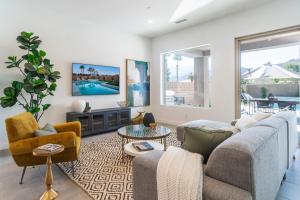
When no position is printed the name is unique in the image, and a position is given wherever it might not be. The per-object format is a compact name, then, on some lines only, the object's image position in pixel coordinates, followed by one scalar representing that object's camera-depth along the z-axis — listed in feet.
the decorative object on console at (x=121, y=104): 17.45
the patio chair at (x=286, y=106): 12.30
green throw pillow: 4.61
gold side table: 6.06
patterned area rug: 6.71
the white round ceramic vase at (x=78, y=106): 14.11
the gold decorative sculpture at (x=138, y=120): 17.10
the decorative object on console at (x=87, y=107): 14.68
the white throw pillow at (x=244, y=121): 7.92
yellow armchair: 7.11
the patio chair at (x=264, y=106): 13.25
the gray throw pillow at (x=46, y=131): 7.66
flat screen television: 14.88
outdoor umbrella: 12.33
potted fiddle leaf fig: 10.79
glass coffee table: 8.75
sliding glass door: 12.11
